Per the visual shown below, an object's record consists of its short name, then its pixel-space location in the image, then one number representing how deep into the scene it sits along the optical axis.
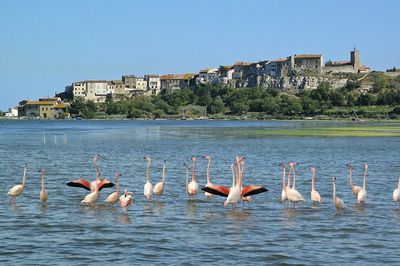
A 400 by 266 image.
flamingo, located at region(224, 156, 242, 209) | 20.64
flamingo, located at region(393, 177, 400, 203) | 22.09
